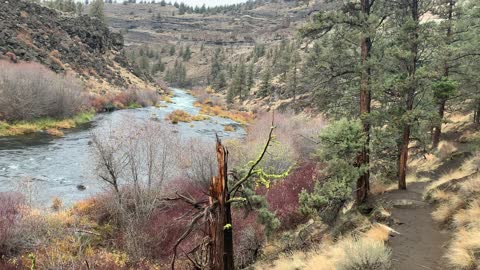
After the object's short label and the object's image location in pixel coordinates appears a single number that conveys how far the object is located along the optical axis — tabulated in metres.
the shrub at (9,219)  16.72
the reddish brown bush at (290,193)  20.83
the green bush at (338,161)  14.50
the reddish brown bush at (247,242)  16.79
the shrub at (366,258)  9.30
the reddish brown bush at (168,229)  18.39
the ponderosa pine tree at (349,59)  15.43
